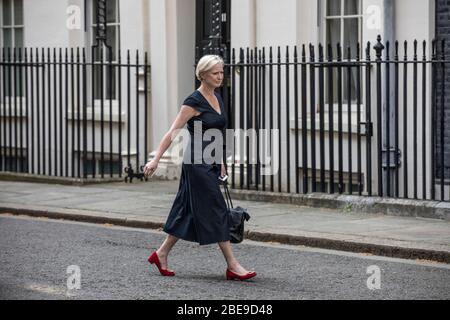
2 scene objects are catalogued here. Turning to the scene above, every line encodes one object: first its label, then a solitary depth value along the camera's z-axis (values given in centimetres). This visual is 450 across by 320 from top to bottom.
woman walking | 906
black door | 1422
